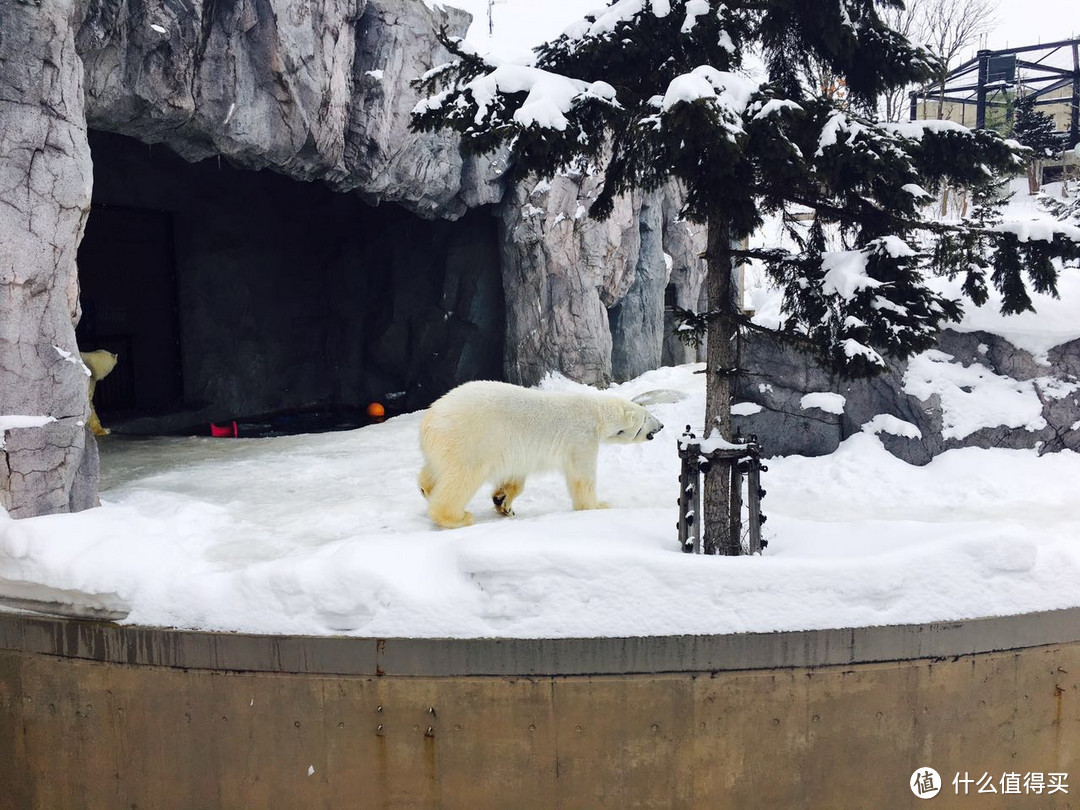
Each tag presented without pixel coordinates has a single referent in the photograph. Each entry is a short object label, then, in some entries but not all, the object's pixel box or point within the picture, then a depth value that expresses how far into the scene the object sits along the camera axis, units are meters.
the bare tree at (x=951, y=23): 16.87
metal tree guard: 4.26
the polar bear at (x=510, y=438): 4.95
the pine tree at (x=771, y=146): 3.77
